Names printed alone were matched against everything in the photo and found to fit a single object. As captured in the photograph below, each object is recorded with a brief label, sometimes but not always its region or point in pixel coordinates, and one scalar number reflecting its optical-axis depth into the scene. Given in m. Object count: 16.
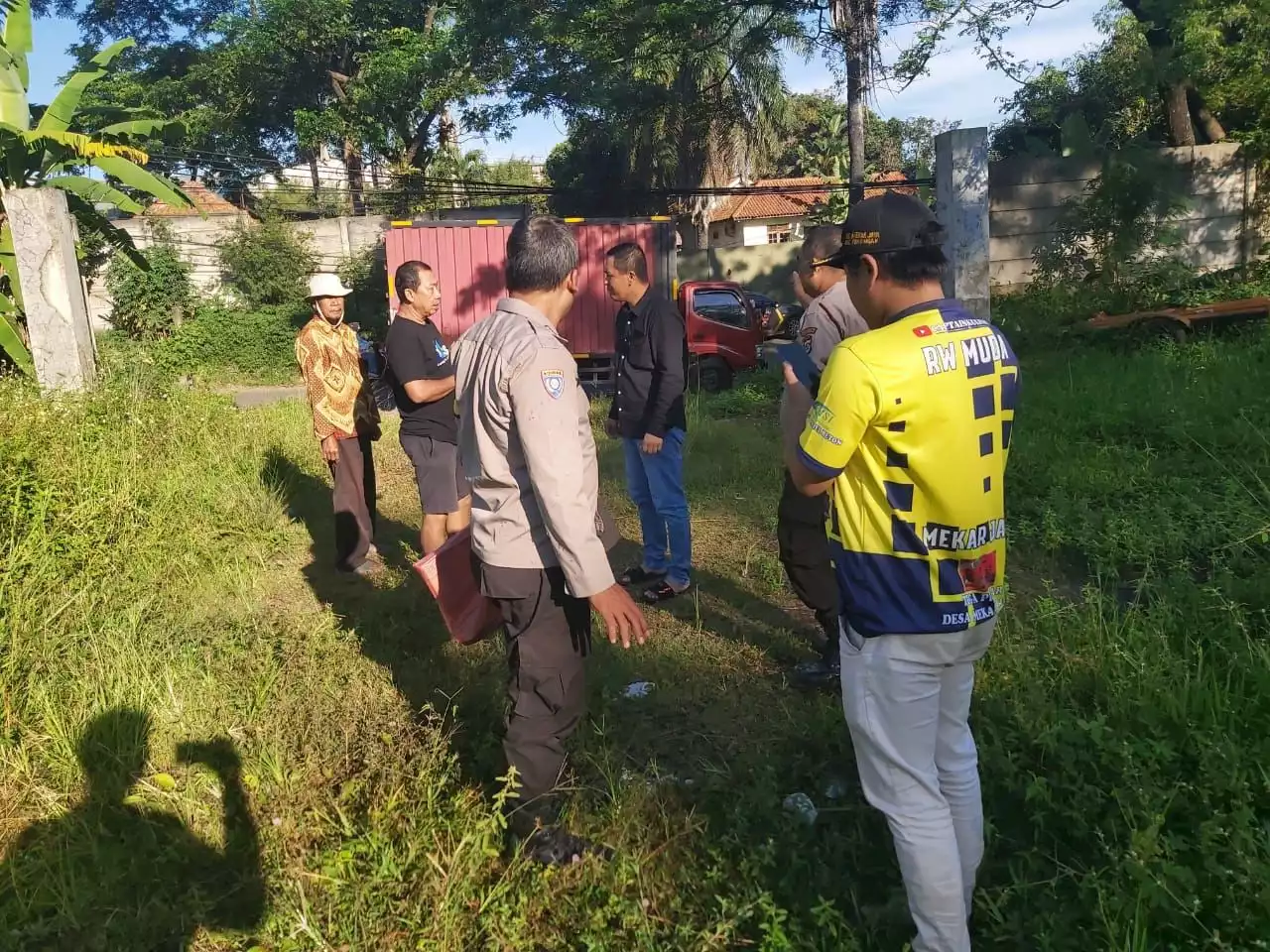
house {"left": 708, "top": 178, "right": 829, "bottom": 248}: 36.16
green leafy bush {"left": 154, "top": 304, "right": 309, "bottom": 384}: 18.56
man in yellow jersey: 1.92
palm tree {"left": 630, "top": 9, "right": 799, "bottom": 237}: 20.89
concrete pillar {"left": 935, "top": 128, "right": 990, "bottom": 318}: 8.13
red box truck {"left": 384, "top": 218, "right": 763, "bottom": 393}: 13.61
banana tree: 7.99
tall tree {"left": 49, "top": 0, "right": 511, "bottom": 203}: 24.06
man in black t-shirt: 4.83
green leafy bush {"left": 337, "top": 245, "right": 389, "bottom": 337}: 20.08
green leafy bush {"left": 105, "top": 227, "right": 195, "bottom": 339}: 18.55
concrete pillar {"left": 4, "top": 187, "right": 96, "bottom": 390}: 6.84
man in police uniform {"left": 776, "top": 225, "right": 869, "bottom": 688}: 3.20
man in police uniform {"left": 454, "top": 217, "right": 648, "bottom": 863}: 2.49
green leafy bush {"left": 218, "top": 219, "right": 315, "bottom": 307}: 19.62
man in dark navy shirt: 4.58
